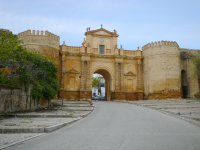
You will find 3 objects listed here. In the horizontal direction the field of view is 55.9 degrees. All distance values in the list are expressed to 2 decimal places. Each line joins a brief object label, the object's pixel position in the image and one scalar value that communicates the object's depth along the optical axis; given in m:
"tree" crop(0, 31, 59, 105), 12.56
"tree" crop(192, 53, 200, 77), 29.30
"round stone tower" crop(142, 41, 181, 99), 27.44
